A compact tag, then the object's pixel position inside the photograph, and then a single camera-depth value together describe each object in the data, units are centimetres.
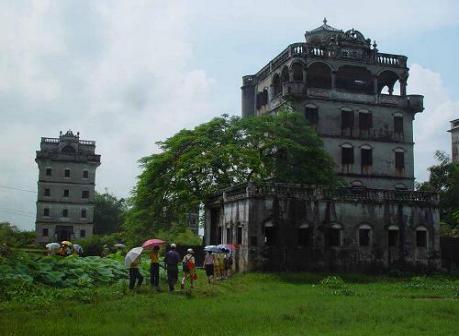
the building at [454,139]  5741
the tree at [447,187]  4619
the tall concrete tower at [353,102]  4222
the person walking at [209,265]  2603
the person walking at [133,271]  2120
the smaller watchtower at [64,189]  7119
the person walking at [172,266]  2158
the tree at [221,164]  3738
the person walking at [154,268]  2186
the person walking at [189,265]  2305
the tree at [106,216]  8550
